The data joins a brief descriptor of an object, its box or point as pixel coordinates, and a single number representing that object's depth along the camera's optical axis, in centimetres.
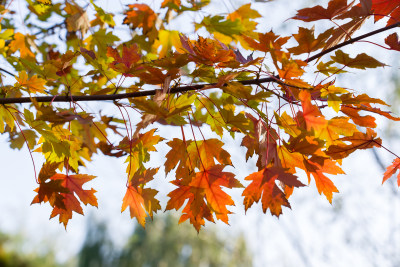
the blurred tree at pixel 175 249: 918
